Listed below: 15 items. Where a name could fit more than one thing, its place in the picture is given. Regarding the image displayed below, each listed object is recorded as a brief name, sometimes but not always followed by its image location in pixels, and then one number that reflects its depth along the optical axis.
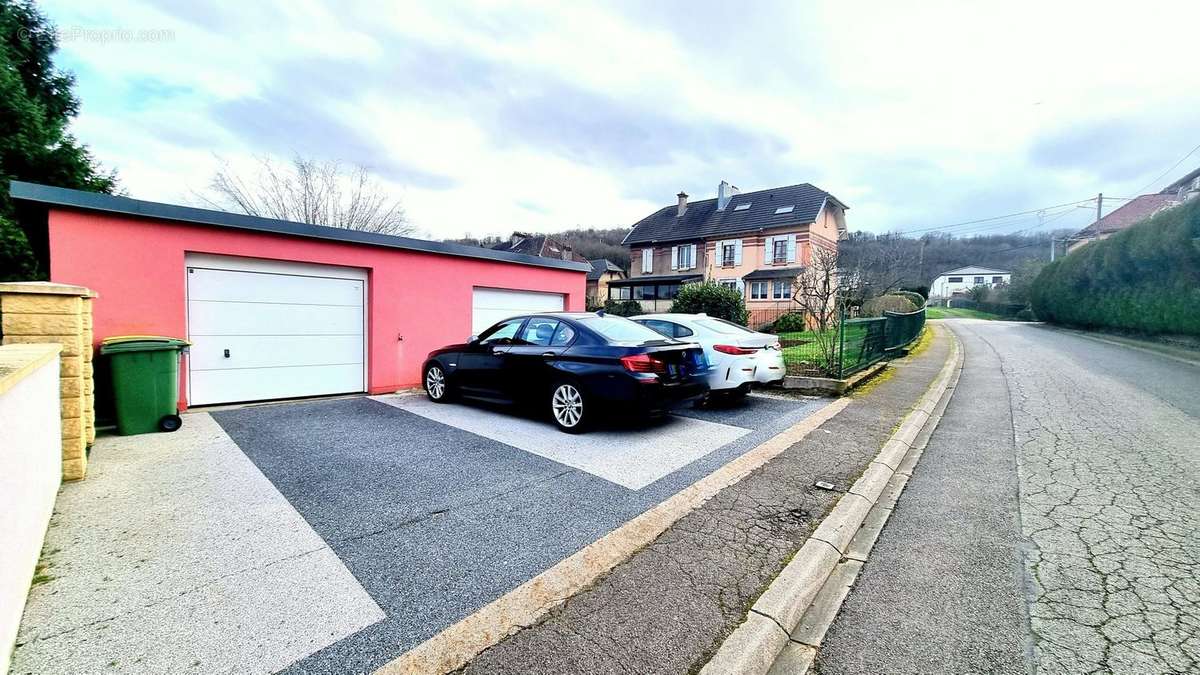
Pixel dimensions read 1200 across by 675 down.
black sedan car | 5.36
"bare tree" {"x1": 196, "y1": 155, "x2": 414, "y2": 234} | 18.39
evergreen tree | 7.90
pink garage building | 5.88
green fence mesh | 8.60
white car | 7.01
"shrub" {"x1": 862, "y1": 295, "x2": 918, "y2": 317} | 22.22
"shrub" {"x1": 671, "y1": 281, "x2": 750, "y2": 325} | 20.77
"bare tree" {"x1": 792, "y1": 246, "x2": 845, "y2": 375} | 8.70
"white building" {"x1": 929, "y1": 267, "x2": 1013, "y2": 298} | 78.56
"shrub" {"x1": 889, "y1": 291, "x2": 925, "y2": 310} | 27.64
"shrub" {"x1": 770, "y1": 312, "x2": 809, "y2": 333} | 23.38
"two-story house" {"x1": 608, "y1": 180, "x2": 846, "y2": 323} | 30.73
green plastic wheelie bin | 5.27
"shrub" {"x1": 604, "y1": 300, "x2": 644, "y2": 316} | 31.81
